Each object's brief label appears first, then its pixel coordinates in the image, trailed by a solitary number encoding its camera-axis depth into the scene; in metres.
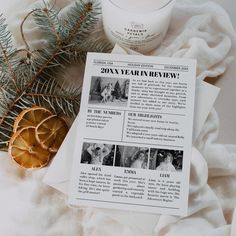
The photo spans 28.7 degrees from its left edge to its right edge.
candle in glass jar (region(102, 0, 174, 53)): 0.58
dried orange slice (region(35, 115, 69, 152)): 0.61
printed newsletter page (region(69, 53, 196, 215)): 0.60
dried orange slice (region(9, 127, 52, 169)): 0.60
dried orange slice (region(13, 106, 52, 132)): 0.61
